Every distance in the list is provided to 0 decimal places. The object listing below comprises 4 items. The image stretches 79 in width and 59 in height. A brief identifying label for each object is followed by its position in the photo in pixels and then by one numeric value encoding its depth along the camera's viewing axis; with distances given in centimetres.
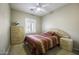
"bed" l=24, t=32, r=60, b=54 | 217
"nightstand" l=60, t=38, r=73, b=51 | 223
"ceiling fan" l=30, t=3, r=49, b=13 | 224
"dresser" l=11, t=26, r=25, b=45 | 235
